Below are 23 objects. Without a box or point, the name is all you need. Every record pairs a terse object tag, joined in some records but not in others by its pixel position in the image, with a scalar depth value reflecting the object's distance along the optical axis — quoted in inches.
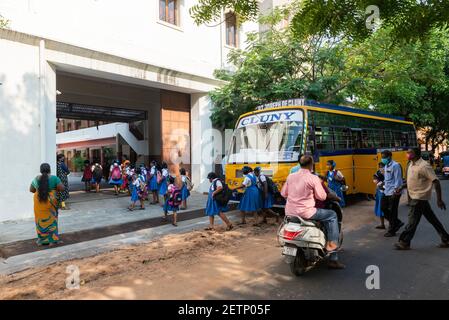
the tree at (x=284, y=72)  513.3
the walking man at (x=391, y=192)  260.2
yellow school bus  358.6
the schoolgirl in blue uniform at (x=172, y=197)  334.0
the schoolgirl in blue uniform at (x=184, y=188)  373.1
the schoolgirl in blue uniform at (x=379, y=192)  280.6
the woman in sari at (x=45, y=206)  264.8
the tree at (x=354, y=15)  96.0
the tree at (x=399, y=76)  530.3
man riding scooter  180.1
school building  363.3
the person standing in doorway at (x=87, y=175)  628.4
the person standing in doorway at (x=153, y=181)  456.4
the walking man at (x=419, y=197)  219.9
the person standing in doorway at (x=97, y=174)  603.8
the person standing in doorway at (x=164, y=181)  403.5
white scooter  175.3
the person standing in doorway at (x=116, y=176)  542.0
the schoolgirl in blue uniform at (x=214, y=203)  300.8
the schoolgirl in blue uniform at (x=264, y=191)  327.9
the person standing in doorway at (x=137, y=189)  407.4
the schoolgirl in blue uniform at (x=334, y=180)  341.4
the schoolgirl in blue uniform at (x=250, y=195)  319.6
